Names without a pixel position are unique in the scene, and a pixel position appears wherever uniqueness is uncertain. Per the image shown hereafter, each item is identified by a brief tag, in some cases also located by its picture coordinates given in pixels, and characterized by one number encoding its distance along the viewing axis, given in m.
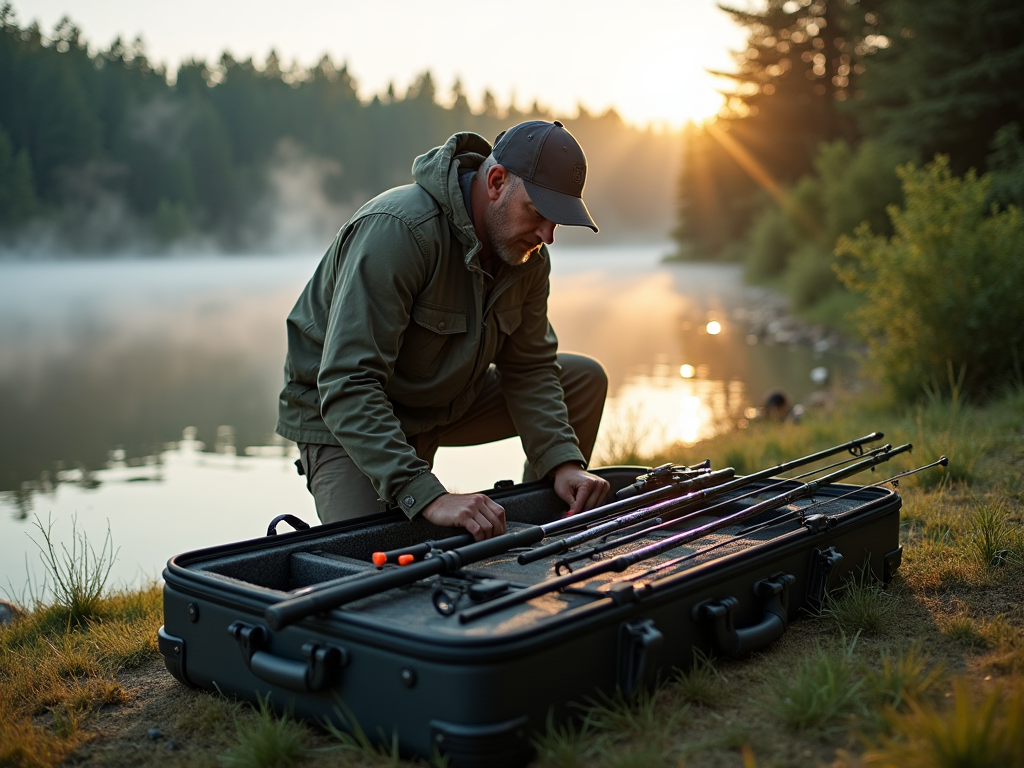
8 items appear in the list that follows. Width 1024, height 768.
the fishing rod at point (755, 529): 2.46
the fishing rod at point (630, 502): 2.38
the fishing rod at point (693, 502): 2.41
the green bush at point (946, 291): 7.00
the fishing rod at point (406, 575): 2.06
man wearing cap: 2.93
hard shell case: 1.96
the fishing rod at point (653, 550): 2.13
